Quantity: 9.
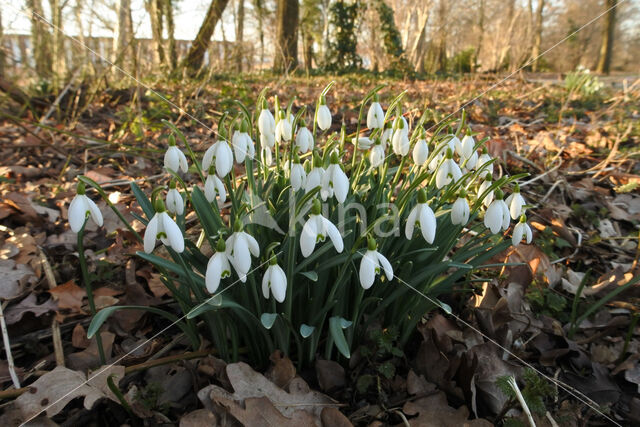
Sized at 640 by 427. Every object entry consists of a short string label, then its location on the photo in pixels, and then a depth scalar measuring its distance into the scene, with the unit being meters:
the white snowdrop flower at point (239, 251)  0.26
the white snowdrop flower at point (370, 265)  0.28
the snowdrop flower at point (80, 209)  0.28
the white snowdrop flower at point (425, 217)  0.29
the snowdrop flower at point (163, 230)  0.27
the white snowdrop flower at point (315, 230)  0.27
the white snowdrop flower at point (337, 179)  0.30
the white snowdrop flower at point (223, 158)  0.31
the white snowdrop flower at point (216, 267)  0.26
